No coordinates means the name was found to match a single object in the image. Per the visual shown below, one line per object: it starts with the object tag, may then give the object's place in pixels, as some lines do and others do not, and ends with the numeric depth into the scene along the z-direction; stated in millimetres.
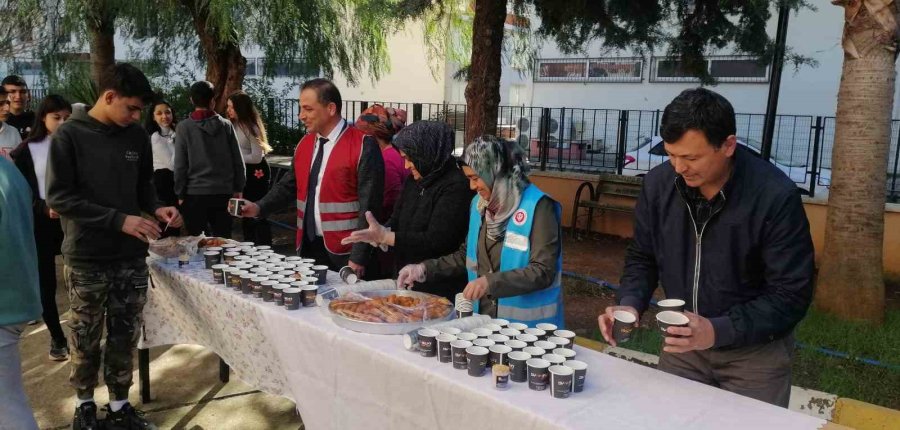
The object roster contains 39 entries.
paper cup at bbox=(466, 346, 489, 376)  1938
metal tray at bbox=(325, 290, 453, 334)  2270
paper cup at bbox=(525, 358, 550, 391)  1854
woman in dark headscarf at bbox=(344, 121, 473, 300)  2912
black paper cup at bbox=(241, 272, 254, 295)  2764
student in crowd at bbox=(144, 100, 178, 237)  5828
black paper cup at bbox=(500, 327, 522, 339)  2123
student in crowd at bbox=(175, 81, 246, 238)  5078
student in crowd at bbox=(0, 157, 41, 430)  2139
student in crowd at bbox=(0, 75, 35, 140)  5176
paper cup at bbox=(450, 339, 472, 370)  1983
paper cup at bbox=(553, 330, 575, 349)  2133
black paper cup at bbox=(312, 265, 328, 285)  2912
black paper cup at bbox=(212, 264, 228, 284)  2950
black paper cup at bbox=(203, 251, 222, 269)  3156
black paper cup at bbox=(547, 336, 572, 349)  2062
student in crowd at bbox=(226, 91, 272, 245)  6059
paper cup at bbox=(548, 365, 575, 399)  1806
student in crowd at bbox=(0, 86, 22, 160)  4586
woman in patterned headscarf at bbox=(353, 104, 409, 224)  3910
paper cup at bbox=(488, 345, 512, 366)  1951
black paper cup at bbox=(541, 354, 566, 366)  1907
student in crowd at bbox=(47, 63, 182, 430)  2865
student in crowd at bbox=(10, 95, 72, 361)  4023
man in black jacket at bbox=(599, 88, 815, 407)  1853
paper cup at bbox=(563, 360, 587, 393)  1858
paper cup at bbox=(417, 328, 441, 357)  2080
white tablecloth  1754
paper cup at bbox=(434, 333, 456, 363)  2049
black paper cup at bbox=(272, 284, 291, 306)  2609
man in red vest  3328
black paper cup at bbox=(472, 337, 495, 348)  2005
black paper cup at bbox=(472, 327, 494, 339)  2113
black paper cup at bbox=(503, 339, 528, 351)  2008
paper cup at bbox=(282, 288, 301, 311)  2543
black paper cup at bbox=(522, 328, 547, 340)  2137
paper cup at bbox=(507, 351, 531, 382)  1898
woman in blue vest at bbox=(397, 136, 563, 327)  2438
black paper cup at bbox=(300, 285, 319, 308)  2598
